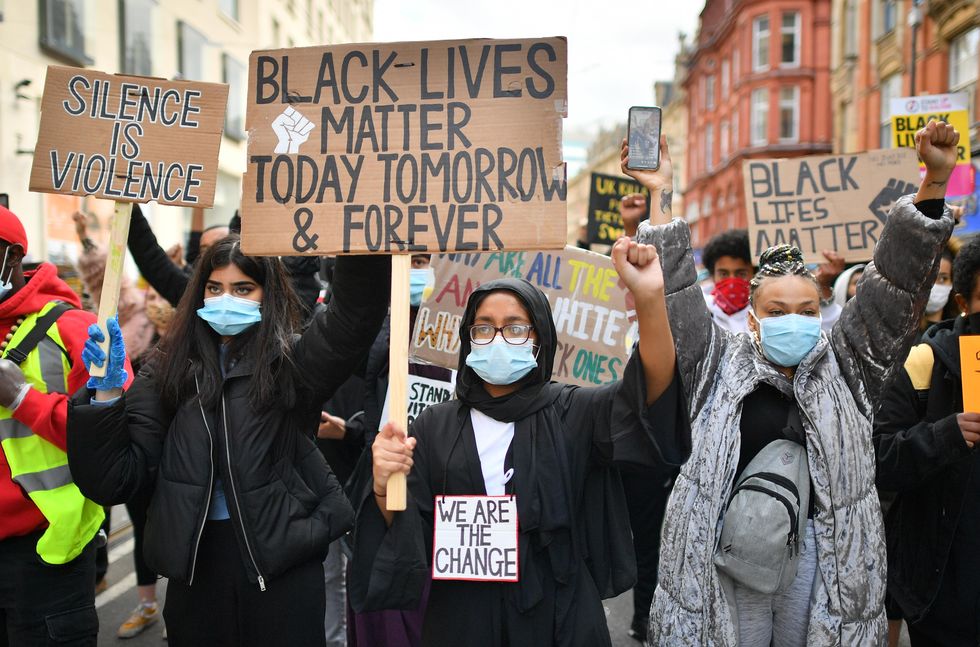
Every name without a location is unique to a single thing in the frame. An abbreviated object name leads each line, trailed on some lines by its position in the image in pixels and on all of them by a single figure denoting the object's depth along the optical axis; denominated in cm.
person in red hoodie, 296
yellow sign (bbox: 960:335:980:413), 301
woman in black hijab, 238
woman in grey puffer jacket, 268
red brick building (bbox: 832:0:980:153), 1895
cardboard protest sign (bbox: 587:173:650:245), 798
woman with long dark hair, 264
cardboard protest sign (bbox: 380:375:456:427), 412
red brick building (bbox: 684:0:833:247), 4012
